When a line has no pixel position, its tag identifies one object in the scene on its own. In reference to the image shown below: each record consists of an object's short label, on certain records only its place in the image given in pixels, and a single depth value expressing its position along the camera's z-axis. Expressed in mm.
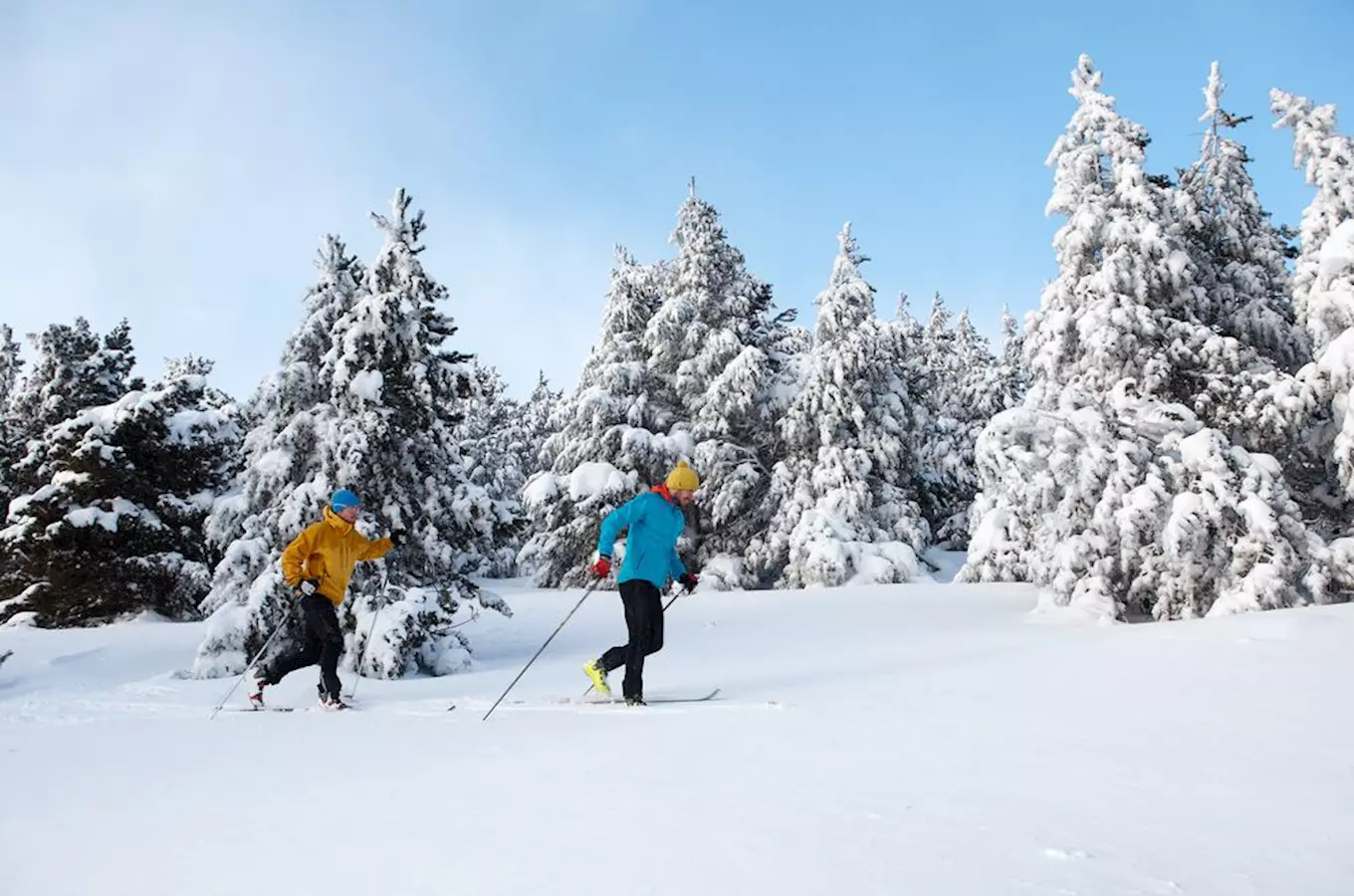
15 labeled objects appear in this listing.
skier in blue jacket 7230
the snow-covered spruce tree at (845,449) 23828
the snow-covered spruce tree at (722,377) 25016
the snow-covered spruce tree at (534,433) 44672
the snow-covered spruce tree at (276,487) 10875
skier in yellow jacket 7816
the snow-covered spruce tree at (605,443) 24094
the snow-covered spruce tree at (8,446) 24000
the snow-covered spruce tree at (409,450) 11250
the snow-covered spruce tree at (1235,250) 15773
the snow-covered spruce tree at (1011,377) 35500
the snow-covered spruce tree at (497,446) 34719
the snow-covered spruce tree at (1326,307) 12117
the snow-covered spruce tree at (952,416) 31828
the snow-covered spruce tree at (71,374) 23997
